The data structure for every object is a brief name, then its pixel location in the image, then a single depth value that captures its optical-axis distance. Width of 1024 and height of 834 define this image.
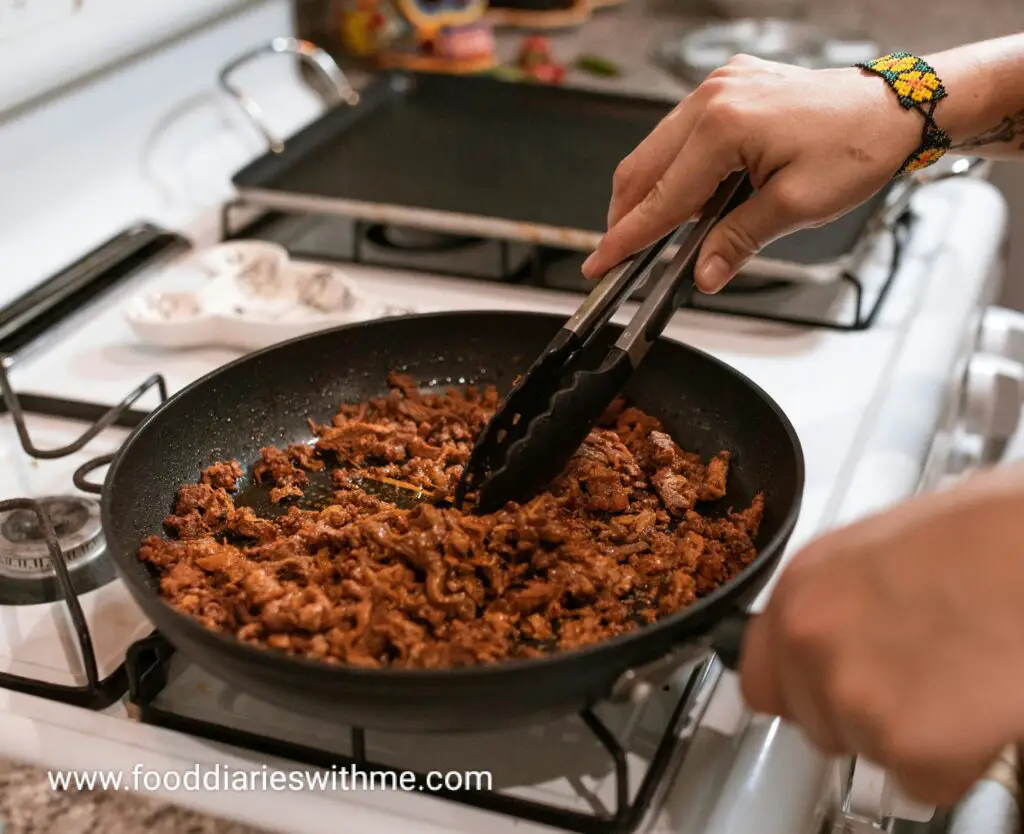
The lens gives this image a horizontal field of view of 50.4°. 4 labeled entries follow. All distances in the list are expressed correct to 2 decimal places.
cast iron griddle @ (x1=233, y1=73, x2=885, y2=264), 1.26
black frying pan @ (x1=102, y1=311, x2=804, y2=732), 0.58
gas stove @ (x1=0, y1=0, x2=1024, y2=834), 0.67
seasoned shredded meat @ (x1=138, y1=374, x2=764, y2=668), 0.68
